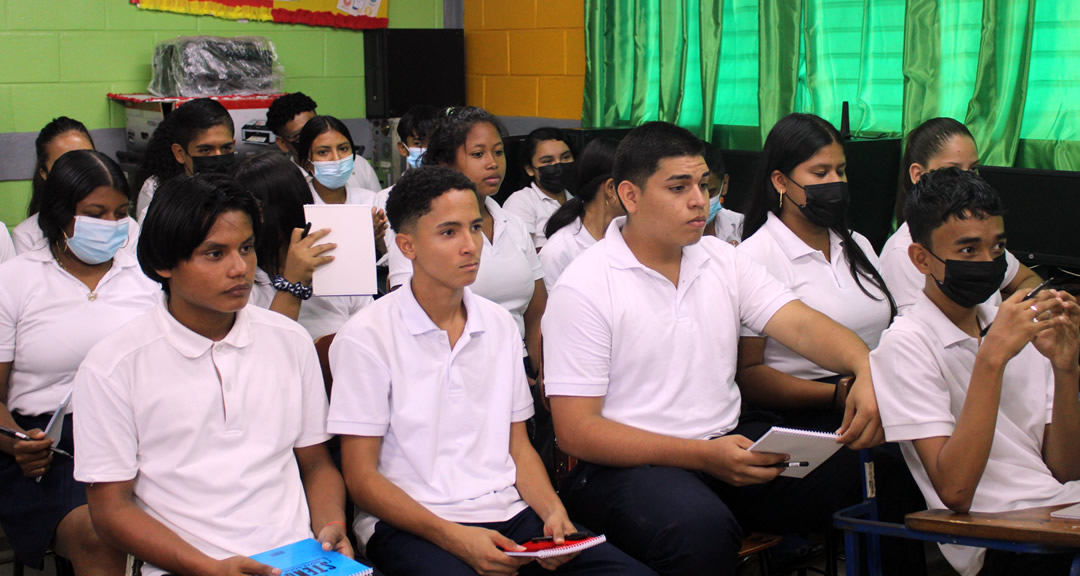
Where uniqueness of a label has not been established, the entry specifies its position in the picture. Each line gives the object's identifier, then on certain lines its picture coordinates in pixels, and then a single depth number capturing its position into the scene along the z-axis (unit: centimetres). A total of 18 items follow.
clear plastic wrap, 494
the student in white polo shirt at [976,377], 177
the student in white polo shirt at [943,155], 303
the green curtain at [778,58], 416
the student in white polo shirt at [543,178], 412
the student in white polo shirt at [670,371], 202
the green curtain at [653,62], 450
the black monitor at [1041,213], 321
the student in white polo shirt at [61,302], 223
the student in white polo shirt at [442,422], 191
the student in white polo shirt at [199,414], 173
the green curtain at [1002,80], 344
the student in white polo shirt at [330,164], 367
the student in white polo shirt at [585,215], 328
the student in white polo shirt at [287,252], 241
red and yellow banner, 517
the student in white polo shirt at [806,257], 243
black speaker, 563
